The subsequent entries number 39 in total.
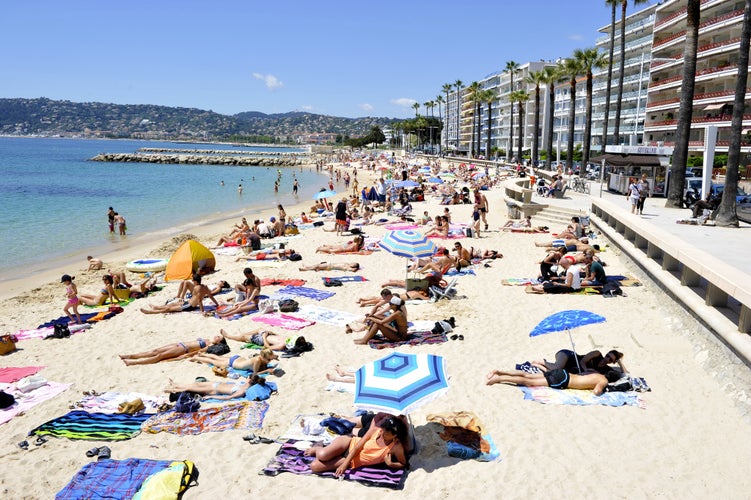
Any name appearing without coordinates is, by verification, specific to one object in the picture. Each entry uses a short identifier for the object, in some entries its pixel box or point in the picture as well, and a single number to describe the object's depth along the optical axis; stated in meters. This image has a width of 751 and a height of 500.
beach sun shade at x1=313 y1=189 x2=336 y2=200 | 24.25
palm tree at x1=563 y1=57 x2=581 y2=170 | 38.22
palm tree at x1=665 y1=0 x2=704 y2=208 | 17.48
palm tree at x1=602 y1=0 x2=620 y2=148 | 37.54
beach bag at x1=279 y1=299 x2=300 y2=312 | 10.30
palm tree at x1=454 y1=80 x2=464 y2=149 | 95.31
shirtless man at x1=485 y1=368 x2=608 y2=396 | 6.57
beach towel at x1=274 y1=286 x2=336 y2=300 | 11.48
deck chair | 10.94
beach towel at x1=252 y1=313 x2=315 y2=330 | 9.58
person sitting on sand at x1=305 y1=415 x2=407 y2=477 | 5.18
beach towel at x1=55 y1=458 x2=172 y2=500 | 4.81
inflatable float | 14.45
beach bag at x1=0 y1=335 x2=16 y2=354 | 8.84
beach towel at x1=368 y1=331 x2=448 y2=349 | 8.50
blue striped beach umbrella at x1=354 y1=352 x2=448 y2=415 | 4.98
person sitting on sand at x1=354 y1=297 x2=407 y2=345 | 8.54
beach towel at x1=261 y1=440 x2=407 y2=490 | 5.03
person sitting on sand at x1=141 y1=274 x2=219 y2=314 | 10.53
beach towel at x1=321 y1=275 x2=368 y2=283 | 12.47
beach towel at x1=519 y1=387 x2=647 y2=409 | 6.27
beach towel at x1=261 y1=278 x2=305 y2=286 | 12.59
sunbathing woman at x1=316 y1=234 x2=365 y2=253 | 15.80
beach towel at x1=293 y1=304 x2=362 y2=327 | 9.79
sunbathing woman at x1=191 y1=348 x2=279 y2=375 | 7.49
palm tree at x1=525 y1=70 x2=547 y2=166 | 46.08
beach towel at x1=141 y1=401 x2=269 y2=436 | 6.09
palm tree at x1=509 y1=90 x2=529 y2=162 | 53.42
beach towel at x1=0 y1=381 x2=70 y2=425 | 6.60
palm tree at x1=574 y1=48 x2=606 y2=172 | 38.13
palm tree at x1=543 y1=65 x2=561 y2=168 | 41.79
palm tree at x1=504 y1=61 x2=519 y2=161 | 70.83
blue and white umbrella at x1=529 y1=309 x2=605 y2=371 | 7.57
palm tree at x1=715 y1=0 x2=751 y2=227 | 14.34
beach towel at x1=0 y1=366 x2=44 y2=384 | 7.64
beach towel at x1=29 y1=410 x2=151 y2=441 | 5.95
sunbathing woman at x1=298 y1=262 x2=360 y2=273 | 13.74
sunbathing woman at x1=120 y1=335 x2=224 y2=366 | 8.15
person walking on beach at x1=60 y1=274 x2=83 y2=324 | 10.16
